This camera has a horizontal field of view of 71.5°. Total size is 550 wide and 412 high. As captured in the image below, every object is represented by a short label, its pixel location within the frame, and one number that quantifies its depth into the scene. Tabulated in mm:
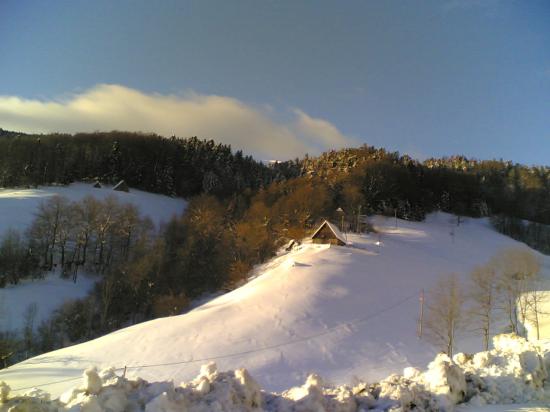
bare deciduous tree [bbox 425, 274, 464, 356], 22766
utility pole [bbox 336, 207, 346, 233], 53969
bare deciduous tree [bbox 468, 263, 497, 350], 25234
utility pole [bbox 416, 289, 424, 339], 26247
